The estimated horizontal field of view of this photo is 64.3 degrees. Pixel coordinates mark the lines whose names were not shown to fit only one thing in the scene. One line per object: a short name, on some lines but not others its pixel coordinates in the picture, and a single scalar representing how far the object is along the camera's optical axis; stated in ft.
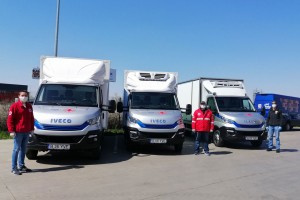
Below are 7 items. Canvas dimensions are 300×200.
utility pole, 40.97
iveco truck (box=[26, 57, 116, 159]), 19.54
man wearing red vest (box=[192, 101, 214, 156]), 25.84
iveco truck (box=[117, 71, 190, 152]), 24.33
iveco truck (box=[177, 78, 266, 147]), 29.27
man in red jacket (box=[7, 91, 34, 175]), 17.69
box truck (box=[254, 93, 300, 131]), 56.04
